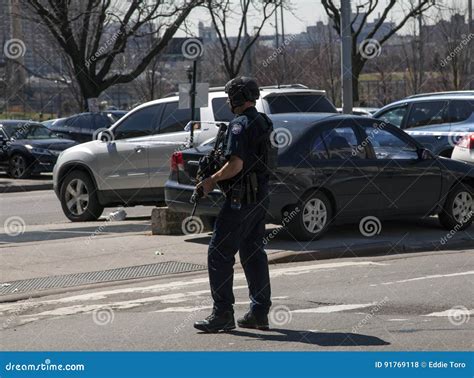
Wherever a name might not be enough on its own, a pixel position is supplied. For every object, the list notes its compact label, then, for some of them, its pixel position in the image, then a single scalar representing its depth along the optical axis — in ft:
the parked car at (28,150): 87.61
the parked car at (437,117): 60.44
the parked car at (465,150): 55.93
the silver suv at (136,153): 51.49
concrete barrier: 44.50
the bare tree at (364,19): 111.75
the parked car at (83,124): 99.55
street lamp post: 59.41
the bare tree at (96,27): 93.61
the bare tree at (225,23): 106.42
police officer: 25.79
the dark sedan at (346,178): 40.60
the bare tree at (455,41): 130.72
